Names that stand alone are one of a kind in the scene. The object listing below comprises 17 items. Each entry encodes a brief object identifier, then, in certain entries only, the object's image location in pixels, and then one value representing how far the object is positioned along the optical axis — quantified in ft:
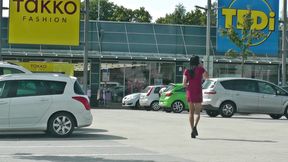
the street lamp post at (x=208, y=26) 124.26
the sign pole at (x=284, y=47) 113.98
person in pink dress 47.06
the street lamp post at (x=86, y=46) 107.34
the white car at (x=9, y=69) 56.85
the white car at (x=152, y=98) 111.45
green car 97.09
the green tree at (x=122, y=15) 329.52
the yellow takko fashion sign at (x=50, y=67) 122.78
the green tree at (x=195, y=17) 316.27
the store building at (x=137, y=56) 139.23
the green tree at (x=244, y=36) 120.88
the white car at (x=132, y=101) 121.19
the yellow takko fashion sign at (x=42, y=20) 118.21
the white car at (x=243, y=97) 79.66
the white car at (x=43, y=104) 46.83
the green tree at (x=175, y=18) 325.68
